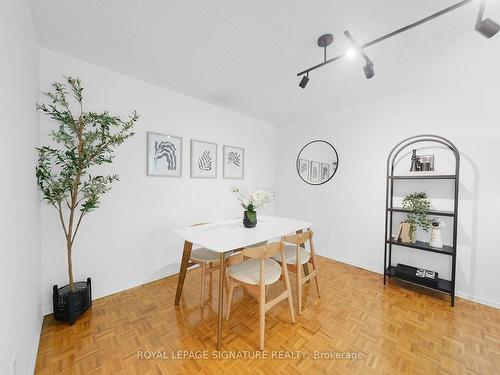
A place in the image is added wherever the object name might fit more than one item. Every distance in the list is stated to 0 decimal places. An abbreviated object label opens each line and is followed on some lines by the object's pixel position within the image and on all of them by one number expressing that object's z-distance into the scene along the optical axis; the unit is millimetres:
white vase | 2428
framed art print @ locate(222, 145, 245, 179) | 3537
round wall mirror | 3590
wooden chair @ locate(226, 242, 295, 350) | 1653
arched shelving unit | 2260
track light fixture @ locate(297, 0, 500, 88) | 1163
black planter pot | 1873
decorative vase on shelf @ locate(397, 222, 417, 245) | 2580
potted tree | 1820
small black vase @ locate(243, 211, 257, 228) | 2365
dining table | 1688
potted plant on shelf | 2533
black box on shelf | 2449
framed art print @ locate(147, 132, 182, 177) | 2646
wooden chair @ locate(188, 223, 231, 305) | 2182
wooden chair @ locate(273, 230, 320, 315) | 1999
